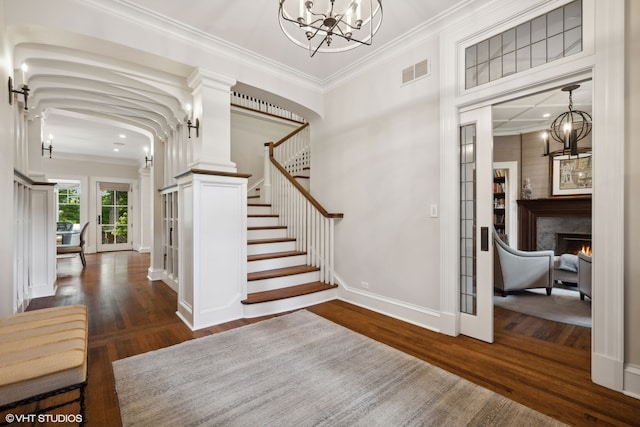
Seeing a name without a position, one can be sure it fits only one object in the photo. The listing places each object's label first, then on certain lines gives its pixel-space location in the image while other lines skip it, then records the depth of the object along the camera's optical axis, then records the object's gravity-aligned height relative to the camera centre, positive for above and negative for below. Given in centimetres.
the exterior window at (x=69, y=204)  852 +23
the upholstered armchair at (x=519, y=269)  378 -77
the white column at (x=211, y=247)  287 -38
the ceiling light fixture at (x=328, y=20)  174 +184
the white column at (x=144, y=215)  873 -10
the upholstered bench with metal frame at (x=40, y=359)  108 -61
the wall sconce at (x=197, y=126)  308 +94
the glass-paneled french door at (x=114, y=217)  871 -16
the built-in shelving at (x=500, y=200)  623 +27
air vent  292 +149
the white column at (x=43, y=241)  388 -41
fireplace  529 -15
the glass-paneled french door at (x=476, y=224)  254 -12
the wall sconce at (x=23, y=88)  227 +107
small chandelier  385 +106
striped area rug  160 -116
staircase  330 -81
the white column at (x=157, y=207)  501 +9
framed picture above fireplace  529 +73
